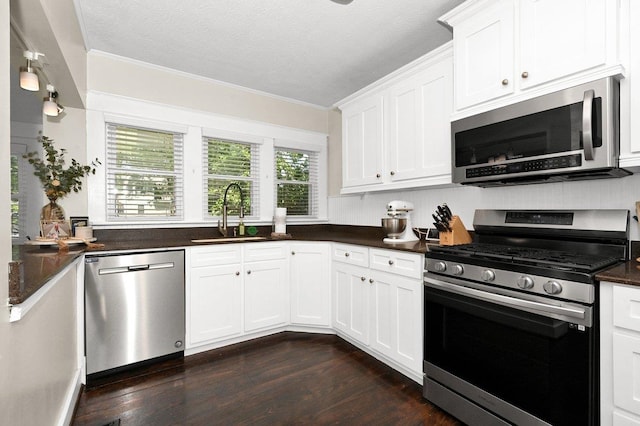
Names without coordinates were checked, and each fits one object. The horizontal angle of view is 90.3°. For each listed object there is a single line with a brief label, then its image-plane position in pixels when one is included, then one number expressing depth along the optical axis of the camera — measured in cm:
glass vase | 238
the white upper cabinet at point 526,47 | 151
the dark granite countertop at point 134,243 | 112
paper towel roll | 353
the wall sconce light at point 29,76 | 177
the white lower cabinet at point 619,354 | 123
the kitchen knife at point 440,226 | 226
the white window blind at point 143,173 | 289
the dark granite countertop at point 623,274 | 124
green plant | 238
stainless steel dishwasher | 225
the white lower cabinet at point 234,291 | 267
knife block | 224
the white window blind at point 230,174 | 339
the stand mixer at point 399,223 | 272
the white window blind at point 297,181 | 391
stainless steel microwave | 150
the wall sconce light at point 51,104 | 226
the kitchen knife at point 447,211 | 221
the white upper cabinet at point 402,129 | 235
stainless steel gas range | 136
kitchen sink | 280
